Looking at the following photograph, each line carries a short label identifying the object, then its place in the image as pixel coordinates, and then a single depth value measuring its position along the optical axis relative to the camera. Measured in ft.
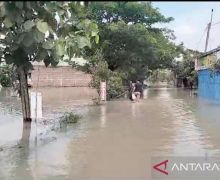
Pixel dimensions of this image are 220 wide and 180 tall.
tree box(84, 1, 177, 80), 48.45
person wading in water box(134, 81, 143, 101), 44.28
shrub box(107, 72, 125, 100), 43.38
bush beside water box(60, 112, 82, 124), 24.10
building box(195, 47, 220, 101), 43.21
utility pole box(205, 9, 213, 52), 55.48
